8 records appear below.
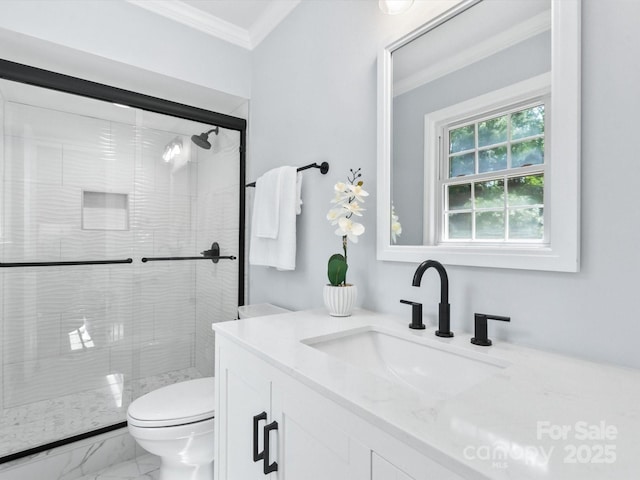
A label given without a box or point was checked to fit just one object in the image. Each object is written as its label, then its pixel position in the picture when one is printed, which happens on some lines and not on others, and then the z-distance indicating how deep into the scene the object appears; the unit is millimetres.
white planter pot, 1206
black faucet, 955
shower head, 2100
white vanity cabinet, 538
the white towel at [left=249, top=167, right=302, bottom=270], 1600
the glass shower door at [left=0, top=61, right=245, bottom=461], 1640
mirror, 818
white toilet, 1300
